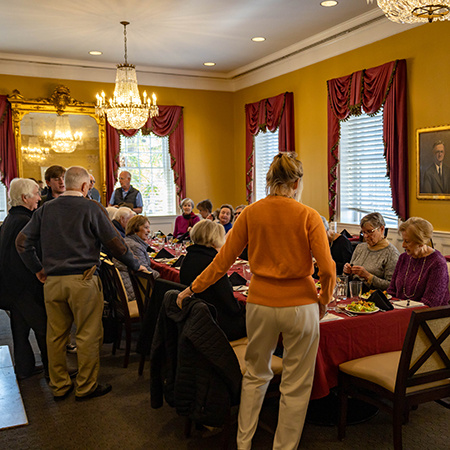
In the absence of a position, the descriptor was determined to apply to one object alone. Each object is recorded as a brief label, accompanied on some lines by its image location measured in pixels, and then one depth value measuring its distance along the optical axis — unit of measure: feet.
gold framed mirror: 28.53
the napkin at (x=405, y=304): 10.64
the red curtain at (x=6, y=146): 27.89
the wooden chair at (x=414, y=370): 8.66
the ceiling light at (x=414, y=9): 11.51
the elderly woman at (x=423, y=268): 11.41
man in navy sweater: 11.46
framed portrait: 19.17
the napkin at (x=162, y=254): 18.39
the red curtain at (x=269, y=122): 27.53
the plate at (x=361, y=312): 10.07
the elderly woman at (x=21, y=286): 13.11
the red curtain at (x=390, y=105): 20.59
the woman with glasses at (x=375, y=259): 13.15
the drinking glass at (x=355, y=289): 11.10
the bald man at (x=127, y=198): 28.37
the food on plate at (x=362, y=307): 10.19
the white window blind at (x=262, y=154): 30.40
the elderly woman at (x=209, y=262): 10.42
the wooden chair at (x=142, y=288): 13.04
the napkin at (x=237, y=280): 12.95
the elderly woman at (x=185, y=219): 25.40
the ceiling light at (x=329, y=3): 19.61
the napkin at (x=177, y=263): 16.47
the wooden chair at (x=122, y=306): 14.08
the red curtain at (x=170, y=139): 30.50
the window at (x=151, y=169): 31.76
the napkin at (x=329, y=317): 9.70
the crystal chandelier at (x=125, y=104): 23.76
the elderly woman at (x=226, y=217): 22.74
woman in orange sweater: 8.25
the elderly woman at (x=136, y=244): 15.10
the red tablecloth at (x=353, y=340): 9.58
